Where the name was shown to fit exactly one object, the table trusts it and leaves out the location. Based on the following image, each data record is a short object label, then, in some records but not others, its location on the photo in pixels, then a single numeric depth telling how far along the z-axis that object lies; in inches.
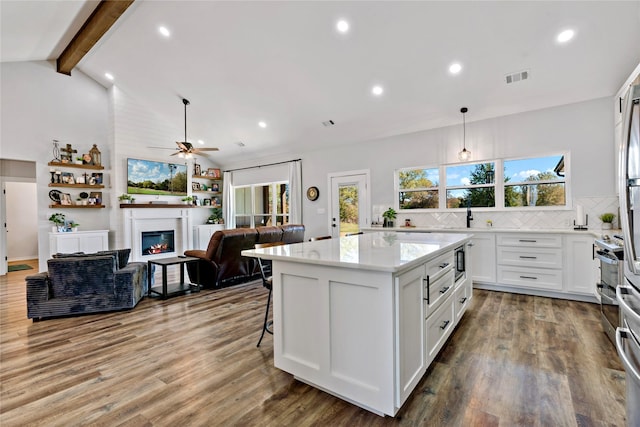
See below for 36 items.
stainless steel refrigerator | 42.9
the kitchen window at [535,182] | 174.9
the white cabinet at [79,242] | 237.5
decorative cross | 253.4
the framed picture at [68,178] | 252.4
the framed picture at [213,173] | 350.9
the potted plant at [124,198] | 270.3
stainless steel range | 94.6
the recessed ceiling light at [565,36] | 125.9
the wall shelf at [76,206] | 244.8
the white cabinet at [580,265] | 147.9
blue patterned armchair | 134.3
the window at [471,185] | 196.2
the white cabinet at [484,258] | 172.4
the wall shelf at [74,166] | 246.8
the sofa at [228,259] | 180.4
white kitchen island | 65.1
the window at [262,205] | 311.7
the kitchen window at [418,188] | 217.9
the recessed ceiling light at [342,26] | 144.2
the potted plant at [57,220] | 243.5
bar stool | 106.9
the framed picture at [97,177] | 269.9
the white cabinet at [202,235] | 329.7
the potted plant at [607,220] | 155.0
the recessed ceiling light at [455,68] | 154.2
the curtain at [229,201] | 351.3
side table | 163.5
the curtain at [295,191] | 287.7
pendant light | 188.7
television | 281.7
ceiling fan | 213.9
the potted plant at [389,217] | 224.2
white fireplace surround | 273.0
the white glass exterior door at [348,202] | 248.1
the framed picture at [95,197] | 265.6
